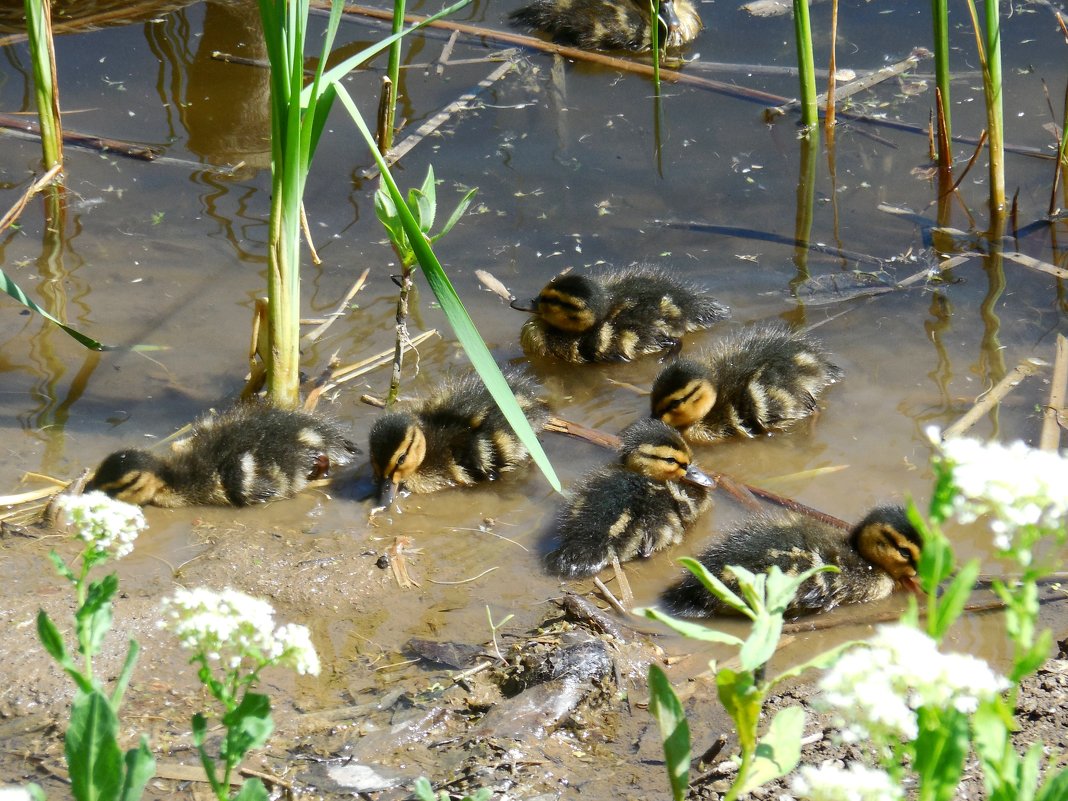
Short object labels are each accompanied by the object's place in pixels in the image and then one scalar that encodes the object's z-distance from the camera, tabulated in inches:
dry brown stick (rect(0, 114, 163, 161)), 443.8
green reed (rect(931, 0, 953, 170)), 369.1
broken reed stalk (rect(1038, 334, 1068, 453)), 304.3
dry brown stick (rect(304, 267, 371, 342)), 352.5
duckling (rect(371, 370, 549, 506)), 291.6
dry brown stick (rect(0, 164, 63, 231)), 382.9
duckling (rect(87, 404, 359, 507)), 282.1
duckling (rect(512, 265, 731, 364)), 349.1
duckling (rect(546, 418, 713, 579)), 268.4
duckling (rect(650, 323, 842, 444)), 315.9
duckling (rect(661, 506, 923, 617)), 251.9
